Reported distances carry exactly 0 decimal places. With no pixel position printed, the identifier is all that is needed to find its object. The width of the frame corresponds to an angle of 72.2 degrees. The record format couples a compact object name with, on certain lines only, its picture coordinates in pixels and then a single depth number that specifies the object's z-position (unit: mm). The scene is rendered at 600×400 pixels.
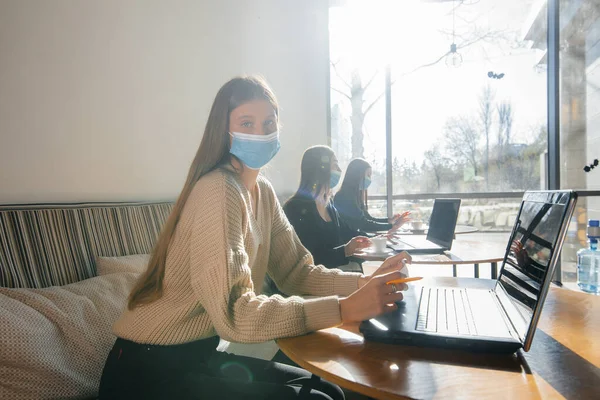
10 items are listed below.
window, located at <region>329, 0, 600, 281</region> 3615
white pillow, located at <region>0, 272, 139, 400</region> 922
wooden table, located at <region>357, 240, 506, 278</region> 1615
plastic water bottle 2098
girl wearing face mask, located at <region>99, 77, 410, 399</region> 784
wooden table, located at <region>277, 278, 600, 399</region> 555
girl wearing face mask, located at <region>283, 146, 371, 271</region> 2170
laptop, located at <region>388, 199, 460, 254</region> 1851
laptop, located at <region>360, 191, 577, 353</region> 649
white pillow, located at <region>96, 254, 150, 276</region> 1415
